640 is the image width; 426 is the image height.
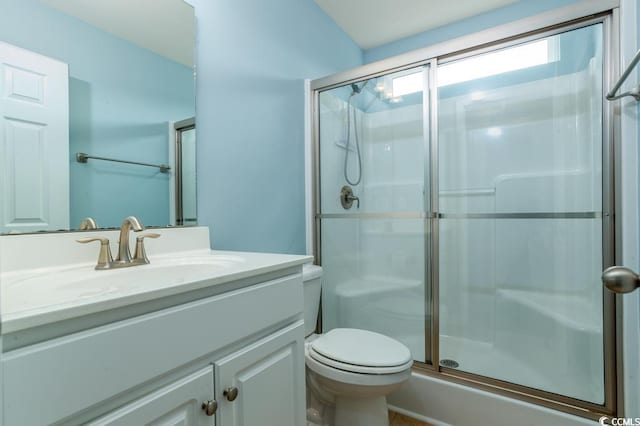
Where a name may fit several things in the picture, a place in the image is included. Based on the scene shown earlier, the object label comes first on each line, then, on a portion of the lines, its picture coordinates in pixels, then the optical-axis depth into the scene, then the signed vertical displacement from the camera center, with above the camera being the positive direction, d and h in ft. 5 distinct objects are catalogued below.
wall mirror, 2.81 +1.10
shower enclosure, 4.56 +0.01
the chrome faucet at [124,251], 2.97 -0.38
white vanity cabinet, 1.51 -0.96
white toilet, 3.80 -2.03
